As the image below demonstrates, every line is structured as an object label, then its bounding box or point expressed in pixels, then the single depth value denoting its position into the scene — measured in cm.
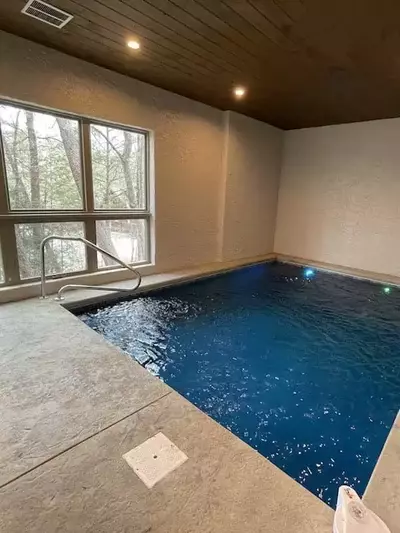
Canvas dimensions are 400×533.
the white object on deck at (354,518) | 94
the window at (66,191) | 317
